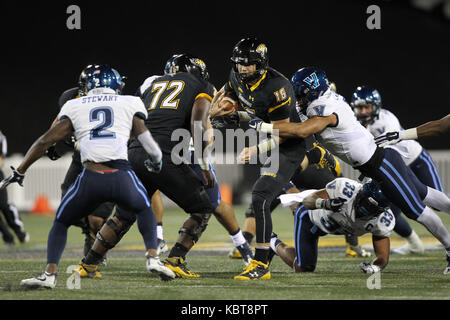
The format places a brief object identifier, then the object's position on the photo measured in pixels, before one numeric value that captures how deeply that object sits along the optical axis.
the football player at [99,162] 9.12
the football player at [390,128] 14.66
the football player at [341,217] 10.82
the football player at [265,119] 10.73
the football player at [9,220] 18.33
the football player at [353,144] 10.83
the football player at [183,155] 10.37
